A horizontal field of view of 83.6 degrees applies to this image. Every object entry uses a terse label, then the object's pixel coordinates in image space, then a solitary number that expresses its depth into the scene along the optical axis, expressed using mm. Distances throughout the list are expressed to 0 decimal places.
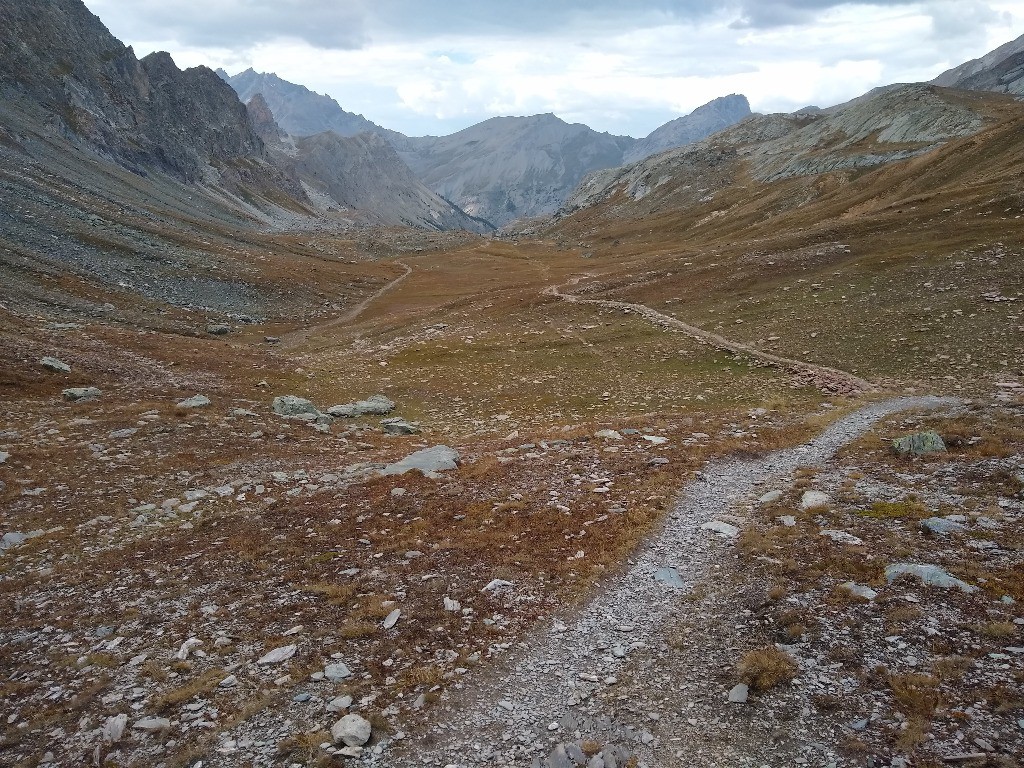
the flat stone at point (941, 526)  13133
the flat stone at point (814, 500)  15711
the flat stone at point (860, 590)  10948
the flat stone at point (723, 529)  14789
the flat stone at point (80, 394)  26514
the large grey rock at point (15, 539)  15023
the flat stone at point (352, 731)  8617
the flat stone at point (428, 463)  20469
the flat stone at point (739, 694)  9117
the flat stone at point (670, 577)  12781
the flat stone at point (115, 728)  8852
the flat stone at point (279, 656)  10516
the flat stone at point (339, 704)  9323
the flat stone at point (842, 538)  13267
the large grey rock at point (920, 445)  18594
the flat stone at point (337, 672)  10023
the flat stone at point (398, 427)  29438
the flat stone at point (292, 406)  29750
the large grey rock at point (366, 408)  31369
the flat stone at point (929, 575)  10812
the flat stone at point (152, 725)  9009
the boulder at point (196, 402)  27094
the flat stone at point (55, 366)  28781
